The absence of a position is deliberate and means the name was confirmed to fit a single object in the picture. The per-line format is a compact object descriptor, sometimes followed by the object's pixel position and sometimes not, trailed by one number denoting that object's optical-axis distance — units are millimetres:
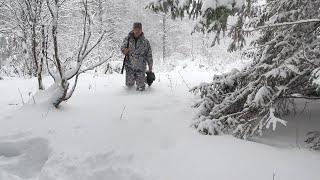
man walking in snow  5404
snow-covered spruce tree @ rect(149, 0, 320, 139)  2826
